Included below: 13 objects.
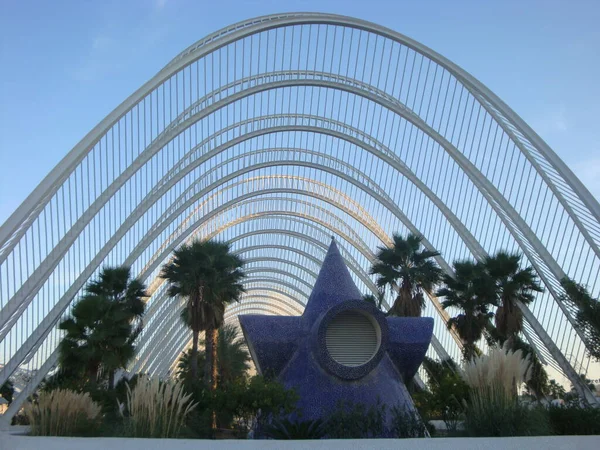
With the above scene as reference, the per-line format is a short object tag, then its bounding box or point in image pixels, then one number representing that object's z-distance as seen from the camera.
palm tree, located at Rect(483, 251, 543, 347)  28.27
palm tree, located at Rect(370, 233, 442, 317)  31.94
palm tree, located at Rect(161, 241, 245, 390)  29.92
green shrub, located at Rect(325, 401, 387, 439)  13.84
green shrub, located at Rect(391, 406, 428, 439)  14.29
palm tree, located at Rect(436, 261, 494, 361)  29.20
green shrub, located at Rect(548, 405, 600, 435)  13.62
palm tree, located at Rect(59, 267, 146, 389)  25.09
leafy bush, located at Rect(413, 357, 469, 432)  16.20
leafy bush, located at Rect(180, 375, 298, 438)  17.45
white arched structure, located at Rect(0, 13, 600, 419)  25.97
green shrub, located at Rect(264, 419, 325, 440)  13.75
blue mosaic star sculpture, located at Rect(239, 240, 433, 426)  19.95
